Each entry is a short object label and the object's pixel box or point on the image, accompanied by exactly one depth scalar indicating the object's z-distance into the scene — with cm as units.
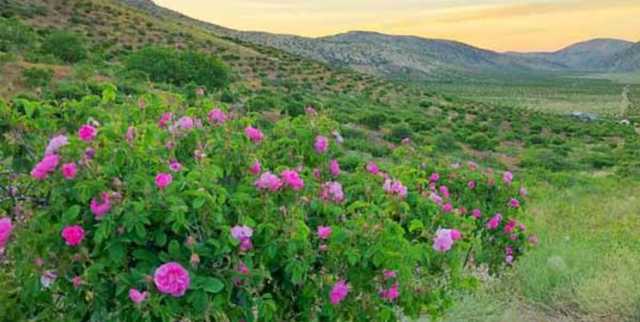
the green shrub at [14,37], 2534
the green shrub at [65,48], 2647
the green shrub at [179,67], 2605
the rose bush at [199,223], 250
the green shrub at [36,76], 1888
